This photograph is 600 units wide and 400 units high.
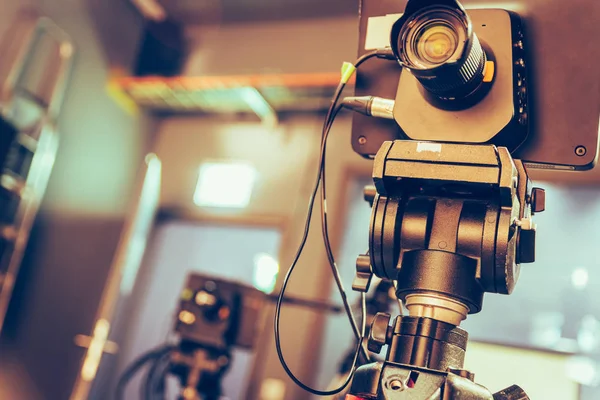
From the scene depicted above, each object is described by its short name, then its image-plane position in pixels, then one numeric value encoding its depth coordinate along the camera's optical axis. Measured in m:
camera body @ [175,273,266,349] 1.96
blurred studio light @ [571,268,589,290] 2.42
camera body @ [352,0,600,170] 0.67
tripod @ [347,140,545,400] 0.61
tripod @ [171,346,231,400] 1.97
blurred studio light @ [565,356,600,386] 2.20
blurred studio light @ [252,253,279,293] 3.16
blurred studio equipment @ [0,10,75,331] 2.65
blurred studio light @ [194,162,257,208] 3.34
